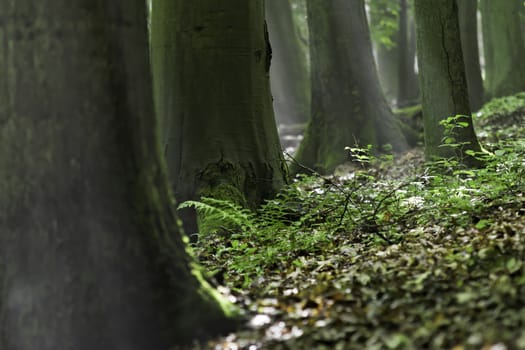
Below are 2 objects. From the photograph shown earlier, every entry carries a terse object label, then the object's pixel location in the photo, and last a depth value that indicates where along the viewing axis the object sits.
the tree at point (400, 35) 42.53
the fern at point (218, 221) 12.88
